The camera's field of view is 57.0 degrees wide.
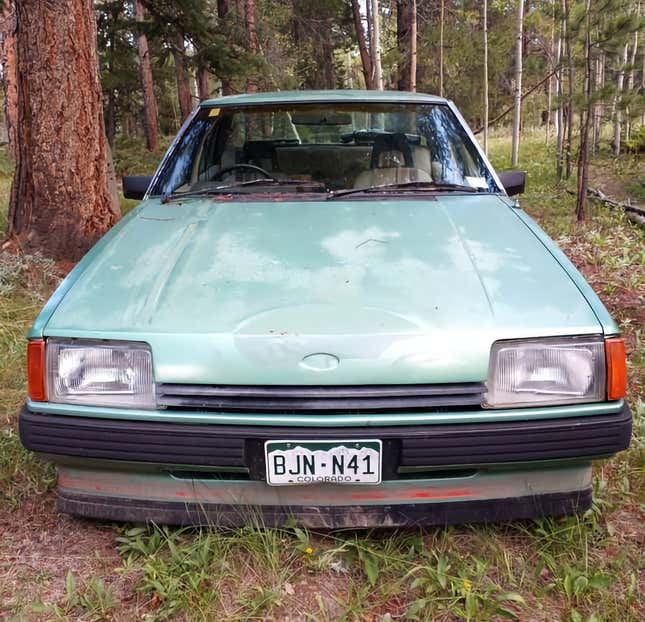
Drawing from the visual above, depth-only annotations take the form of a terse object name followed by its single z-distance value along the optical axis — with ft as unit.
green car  5.13
